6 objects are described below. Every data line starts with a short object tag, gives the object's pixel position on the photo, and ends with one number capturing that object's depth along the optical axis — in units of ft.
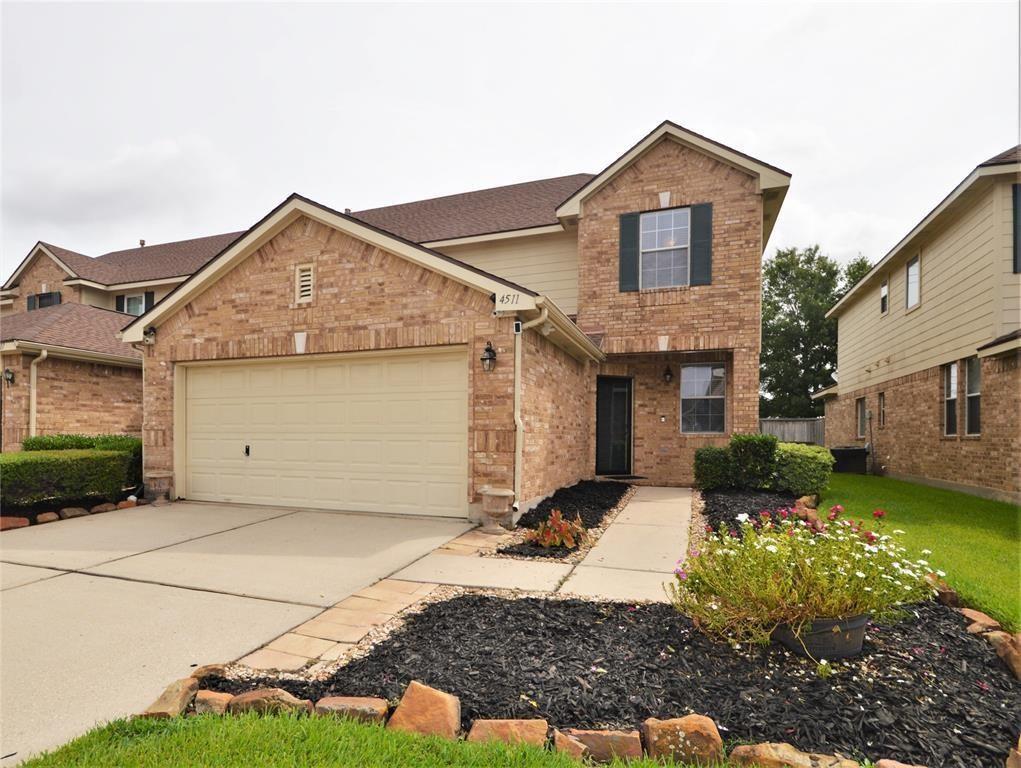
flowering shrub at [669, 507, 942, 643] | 10.04
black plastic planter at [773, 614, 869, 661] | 9.97
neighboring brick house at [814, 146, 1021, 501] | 30.32
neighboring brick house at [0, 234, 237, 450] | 37.42
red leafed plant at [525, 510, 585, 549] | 19.97
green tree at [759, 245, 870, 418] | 104.88
